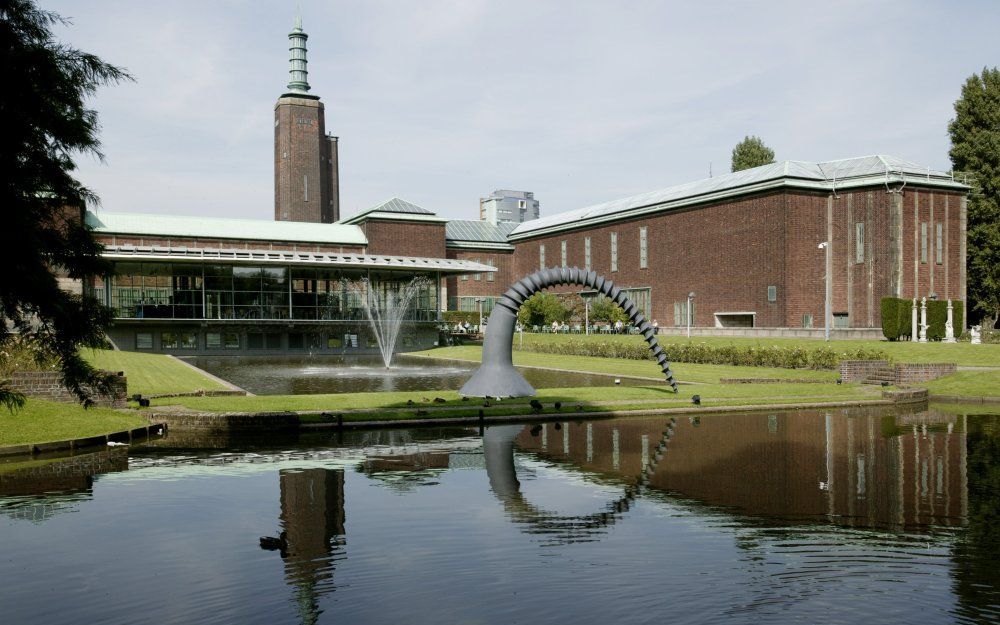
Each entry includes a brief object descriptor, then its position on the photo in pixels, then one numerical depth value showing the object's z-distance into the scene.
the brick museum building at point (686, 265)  50.25
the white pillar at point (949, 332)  41.13
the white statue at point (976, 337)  39.34
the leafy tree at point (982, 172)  56.47
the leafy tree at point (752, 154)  76.75
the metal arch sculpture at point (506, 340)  21.59
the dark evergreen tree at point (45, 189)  7.87
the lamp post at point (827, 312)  43.36
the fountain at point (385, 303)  54.78
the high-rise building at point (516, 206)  178.25
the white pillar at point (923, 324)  41.62
